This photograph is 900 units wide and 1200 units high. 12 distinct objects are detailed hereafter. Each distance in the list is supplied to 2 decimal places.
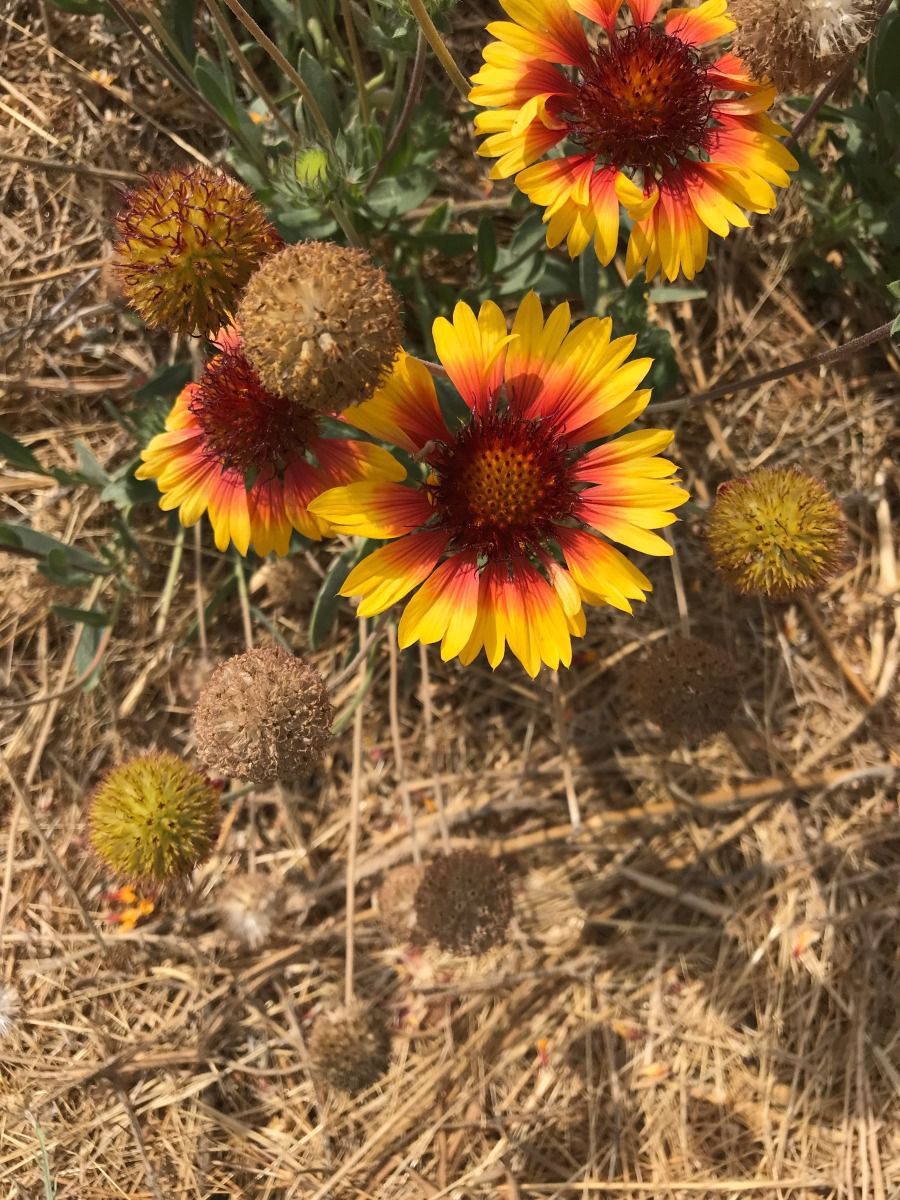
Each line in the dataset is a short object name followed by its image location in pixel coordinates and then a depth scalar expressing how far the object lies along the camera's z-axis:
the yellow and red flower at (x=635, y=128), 0.20
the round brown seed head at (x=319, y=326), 0.16
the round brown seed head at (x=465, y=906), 0.25
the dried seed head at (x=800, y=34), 0.18
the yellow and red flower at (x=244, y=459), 0.21
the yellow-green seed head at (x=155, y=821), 0.22
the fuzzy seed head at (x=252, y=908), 0.28
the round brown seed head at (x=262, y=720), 0.21
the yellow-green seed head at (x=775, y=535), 0.22
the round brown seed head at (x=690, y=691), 0.25
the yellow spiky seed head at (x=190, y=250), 0.18
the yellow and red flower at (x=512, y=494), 0.20
